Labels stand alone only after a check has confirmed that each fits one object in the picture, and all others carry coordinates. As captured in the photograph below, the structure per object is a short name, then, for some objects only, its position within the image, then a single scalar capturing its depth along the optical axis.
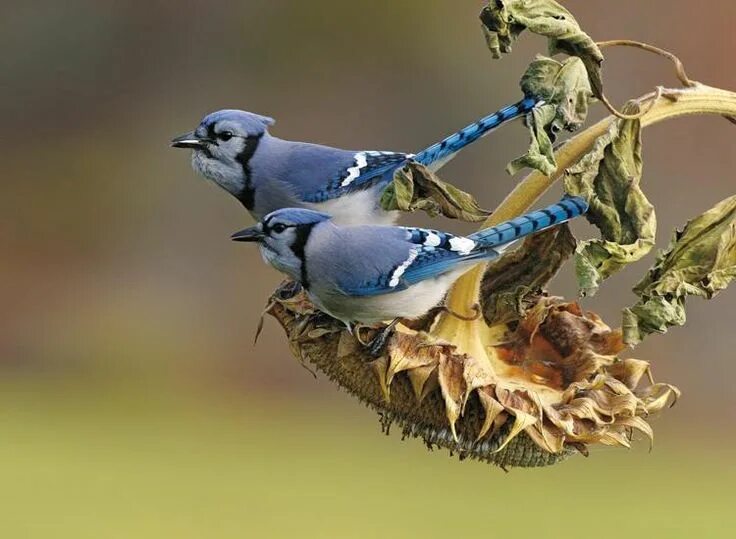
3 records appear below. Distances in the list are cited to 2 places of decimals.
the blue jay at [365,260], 4.93
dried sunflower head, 4.41
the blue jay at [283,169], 5.87
